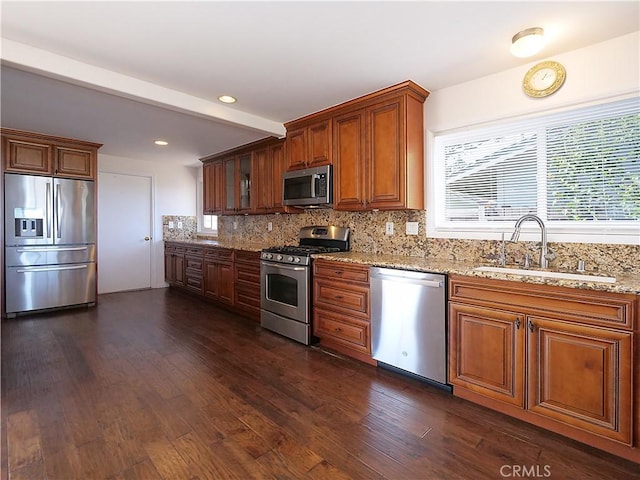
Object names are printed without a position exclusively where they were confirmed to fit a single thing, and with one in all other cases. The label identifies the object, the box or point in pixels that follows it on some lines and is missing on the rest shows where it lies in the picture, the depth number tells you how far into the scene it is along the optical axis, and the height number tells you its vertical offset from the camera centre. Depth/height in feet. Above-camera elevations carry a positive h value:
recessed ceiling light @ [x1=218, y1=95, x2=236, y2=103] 10.00 +4.28
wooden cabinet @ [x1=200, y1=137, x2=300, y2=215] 13.79 +2.76
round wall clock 7.52 +3.66
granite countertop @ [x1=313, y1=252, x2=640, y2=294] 5.47 -0.75
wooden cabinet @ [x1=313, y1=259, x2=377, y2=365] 9.11 -2.09
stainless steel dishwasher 7.57 -2.10
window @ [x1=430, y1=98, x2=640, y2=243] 7.04 +1.52
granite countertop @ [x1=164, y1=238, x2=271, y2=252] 13.60 -0.36
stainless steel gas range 10.58 -1.52
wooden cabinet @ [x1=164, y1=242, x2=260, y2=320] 13.23 -1.73
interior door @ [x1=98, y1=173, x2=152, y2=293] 17.92 +0.32
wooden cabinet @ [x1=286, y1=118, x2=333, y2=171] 11.19 +3.30
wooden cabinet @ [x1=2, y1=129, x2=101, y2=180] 13.26 +3.55
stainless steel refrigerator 13.33 -0.20
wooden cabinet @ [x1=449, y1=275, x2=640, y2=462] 5.39 -2.24
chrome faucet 7.30 -0.01
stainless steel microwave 11.14 +1.77
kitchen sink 6.08 -0.78
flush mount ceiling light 6.43 +3.84
